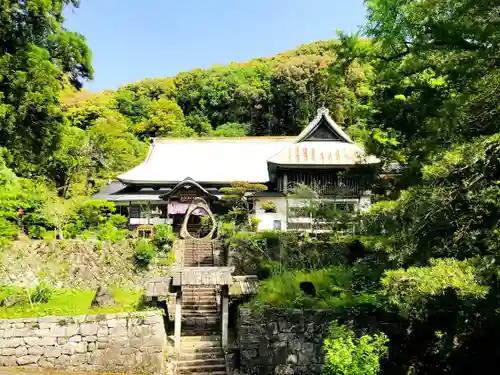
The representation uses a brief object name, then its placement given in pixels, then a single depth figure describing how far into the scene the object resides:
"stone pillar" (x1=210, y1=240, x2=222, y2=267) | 18.73
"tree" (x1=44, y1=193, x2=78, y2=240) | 19.06
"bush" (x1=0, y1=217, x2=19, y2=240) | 15.94
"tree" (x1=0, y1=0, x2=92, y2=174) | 12.83
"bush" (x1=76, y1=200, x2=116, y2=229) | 20.56
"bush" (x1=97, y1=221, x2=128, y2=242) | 18.88
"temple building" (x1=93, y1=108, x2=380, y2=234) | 21.20
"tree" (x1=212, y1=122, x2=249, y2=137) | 49.34
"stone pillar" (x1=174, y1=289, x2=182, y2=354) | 11.56
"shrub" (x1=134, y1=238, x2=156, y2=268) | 18.20
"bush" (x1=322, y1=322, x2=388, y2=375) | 7.46
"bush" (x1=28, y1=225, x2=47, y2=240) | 18.73
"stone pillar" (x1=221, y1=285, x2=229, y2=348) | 11.68
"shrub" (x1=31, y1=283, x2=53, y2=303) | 13.58
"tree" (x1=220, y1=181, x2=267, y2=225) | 21.56
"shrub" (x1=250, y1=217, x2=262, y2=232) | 19.69
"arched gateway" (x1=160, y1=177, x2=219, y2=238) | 22.55
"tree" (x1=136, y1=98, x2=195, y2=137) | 49.31
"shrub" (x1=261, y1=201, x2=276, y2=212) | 21.27
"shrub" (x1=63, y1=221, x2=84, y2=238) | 19.44
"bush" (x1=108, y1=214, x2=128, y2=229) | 21.21
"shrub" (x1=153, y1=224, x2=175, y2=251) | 18.84
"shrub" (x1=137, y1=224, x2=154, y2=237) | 19.80
